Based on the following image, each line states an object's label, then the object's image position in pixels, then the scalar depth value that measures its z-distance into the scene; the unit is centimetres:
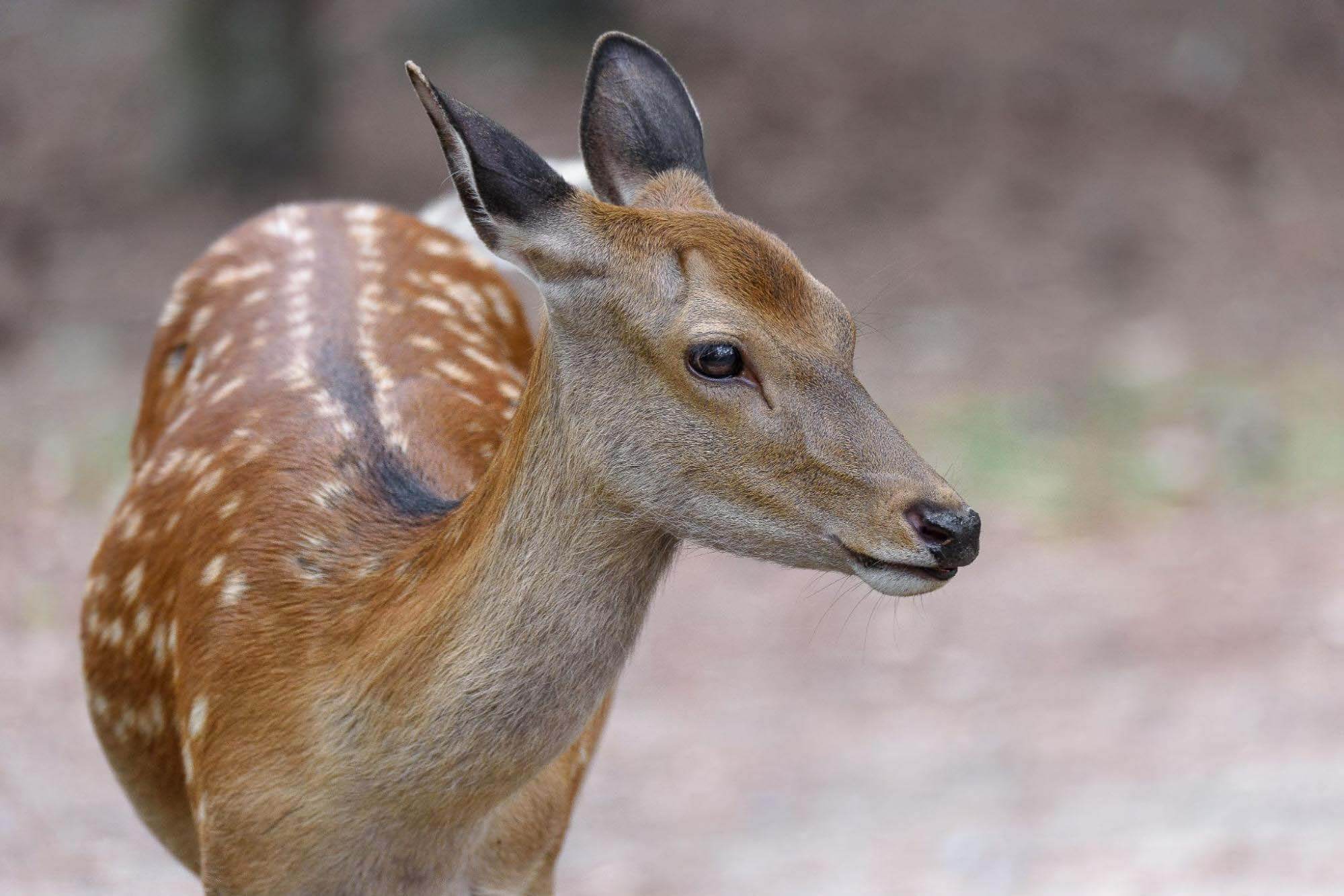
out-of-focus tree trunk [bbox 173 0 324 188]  2394
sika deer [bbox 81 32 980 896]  652
